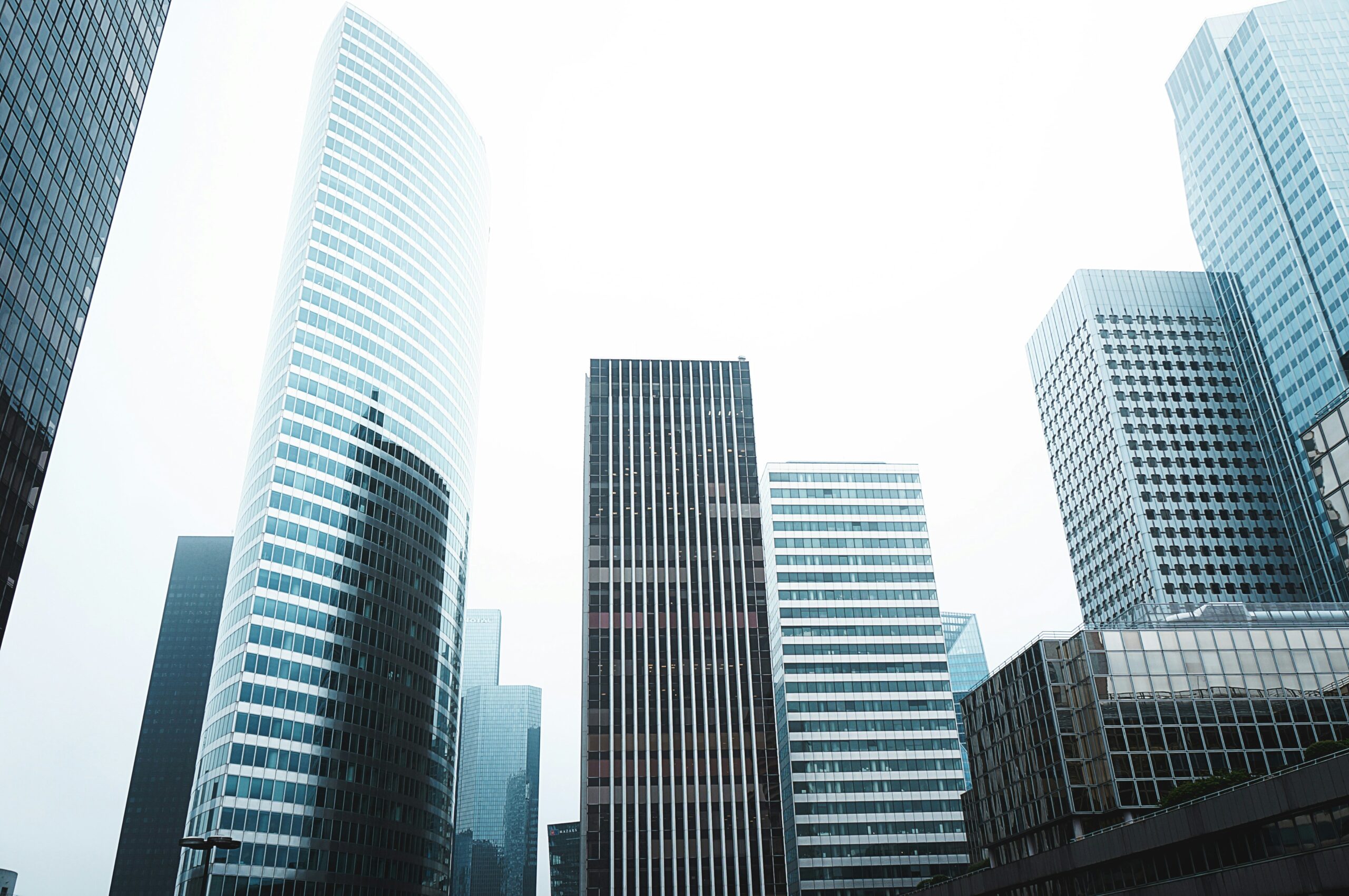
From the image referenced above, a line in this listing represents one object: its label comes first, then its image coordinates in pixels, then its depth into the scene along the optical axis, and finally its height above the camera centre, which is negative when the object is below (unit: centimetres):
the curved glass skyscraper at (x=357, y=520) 11581 +5008
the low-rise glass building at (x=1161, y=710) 7169 +1258
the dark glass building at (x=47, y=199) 6244 +4505
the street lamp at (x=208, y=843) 4241 +367
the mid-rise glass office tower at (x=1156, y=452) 14850 +6400
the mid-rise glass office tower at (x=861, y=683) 12812 +2852
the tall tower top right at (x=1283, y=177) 14175 +9977
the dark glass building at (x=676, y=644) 10894 +2927
